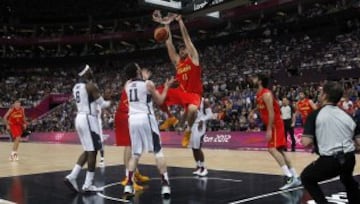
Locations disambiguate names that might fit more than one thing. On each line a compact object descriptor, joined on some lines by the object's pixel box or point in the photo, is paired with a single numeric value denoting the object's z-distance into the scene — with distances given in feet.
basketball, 24.76
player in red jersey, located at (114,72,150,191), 29.30
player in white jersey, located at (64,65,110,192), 25.09
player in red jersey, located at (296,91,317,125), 49.39
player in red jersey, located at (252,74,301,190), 26.02
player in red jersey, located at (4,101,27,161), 48.75
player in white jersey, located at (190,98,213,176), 30.91
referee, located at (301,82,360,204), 15.64
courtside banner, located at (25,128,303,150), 57.31
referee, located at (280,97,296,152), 50.96
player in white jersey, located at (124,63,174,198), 23.36
